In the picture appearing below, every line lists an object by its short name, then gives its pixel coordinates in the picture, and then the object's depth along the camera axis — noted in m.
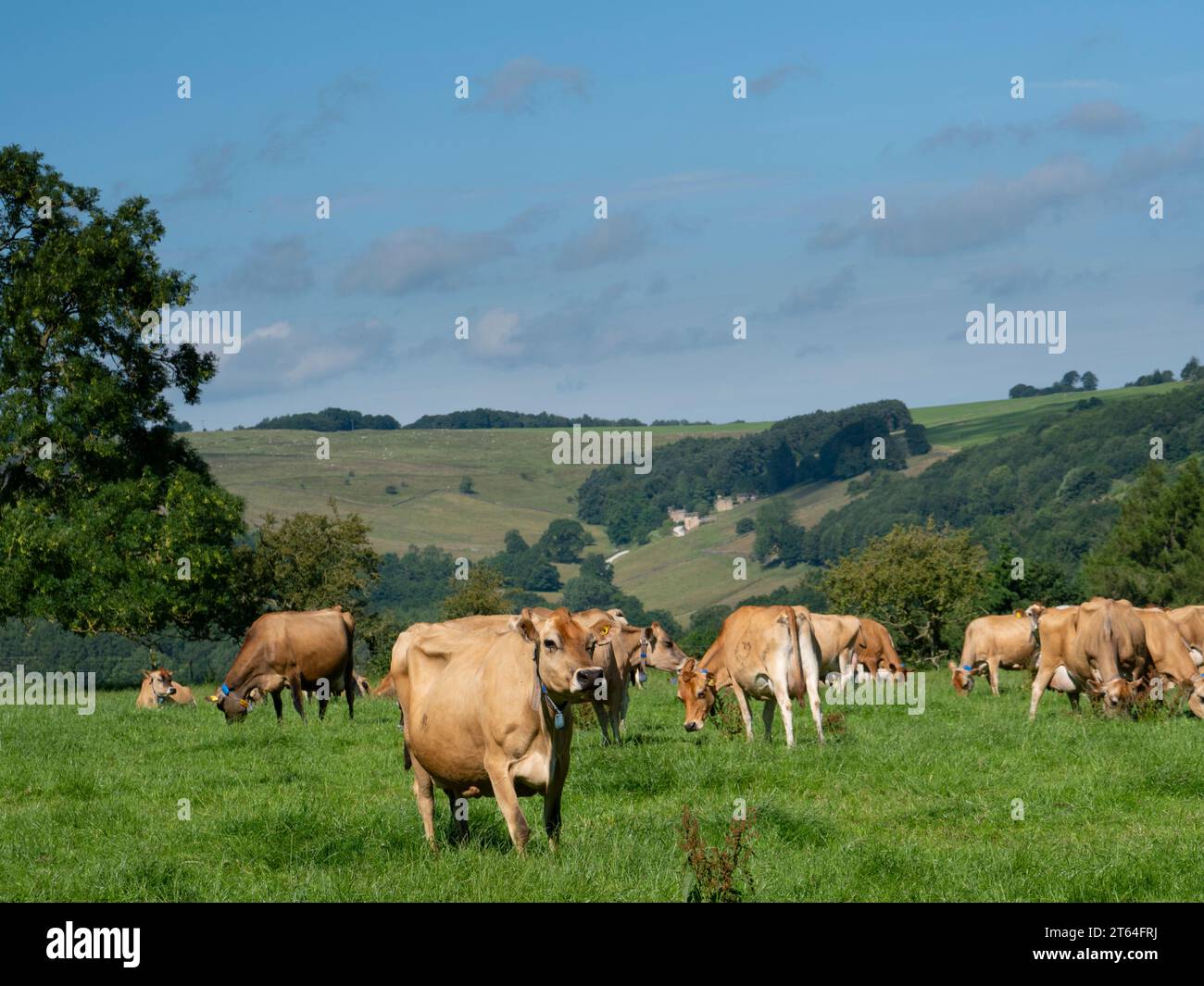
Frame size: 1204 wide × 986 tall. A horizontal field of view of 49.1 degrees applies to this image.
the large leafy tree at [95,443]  44.59
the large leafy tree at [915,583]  59.53
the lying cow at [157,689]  32.03
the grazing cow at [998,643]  33.69
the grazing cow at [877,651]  35.12
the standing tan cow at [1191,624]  29.59
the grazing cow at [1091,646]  23.23
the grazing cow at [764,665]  19.34
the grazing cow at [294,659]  24.50
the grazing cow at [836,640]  30.96
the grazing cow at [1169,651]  24.23
